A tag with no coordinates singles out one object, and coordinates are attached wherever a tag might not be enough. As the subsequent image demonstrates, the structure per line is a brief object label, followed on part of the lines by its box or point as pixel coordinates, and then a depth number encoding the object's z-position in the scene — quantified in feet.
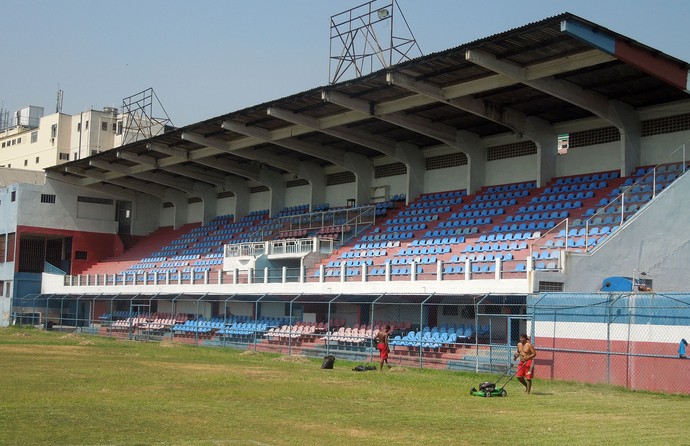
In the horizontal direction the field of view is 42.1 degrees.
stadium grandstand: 96.27
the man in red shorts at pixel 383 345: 95.81
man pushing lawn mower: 72.02
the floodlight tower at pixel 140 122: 205.98
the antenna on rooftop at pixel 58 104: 279.69
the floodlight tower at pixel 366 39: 129.18
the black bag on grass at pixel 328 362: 96.32
